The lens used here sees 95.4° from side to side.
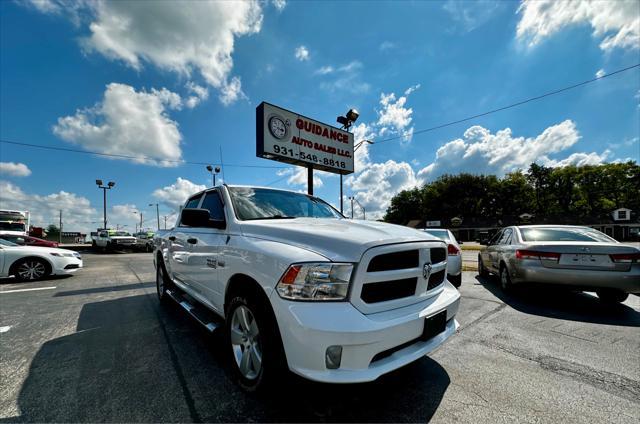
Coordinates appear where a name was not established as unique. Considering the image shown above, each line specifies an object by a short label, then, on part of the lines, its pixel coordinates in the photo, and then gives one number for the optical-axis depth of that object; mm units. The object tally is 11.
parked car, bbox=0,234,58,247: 12071
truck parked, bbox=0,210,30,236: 17278
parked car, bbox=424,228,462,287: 5777
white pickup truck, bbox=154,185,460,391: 1769
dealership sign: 12688
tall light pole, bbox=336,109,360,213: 15843
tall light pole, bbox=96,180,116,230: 38406
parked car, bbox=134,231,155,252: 20562
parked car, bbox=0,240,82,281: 7551
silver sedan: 4395
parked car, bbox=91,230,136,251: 19953
